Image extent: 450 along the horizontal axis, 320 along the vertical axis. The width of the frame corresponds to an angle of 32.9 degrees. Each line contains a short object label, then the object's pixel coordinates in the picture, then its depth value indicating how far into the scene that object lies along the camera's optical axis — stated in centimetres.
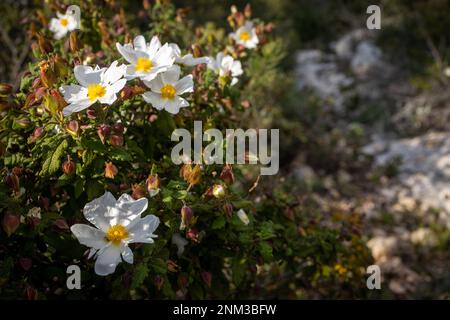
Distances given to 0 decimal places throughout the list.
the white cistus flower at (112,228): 38
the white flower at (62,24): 53
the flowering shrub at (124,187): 38
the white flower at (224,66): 45
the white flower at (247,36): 56
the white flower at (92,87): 38
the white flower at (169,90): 41
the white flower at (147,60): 40
